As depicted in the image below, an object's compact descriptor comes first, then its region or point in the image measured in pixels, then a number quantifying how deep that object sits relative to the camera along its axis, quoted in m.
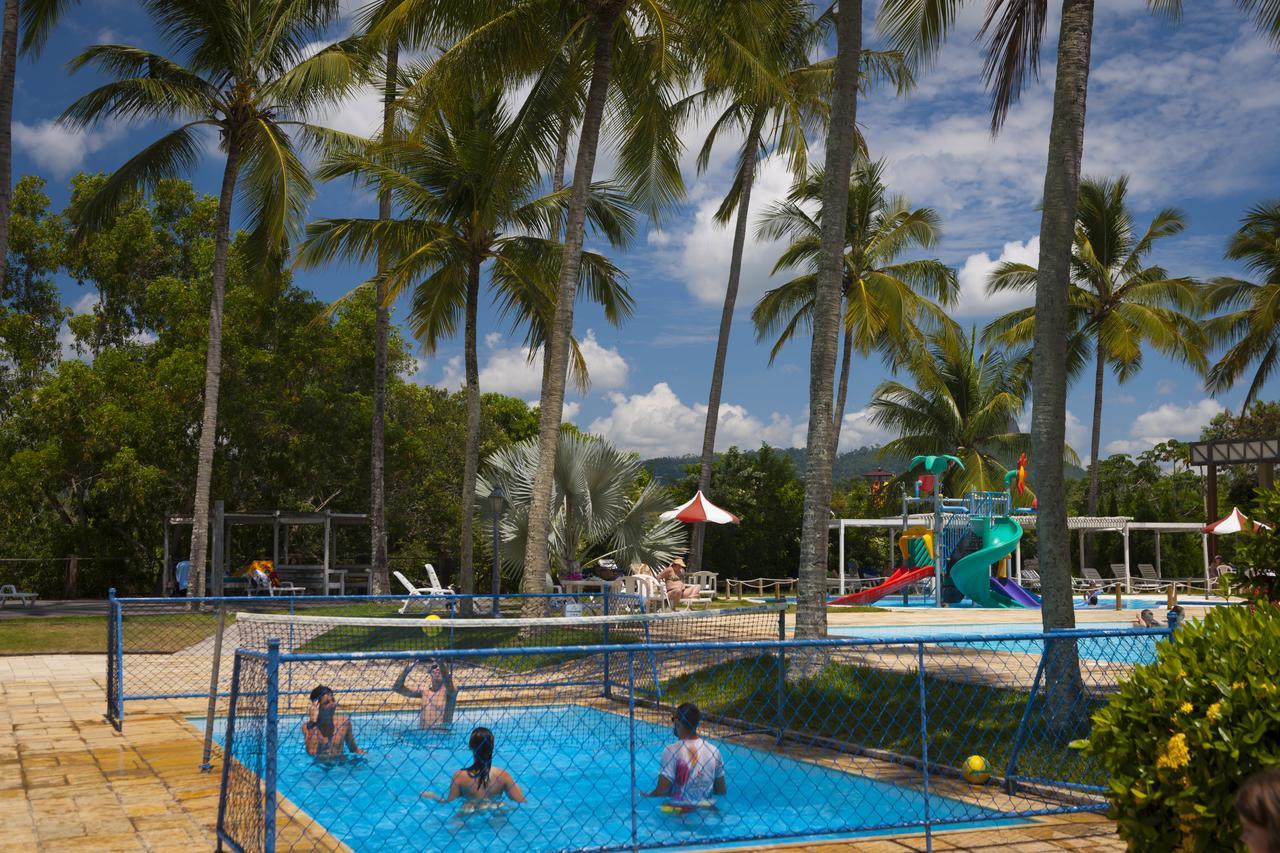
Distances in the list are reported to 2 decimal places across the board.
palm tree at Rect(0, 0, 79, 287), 18.55
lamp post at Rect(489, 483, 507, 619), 19.02
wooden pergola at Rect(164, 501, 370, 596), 25.66
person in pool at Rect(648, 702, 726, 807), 7.68
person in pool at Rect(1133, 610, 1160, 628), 15.96
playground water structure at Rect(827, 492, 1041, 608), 27.80
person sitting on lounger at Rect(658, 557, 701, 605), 21.16
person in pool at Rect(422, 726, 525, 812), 6.93
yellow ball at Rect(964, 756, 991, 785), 7.42
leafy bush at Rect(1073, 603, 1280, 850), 3.93
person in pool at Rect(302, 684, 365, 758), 6.95
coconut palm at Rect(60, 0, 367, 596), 21.34
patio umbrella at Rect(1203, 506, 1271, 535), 31.36
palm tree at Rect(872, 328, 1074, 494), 38.56
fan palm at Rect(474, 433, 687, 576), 24.52
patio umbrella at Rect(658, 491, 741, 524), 26.55
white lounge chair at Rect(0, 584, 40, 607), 26.67
